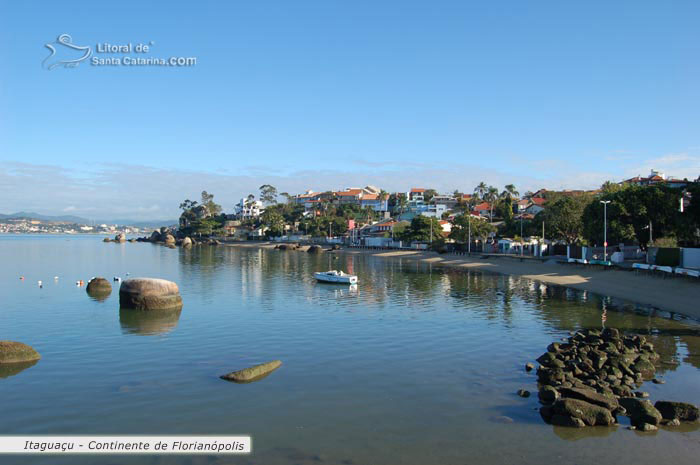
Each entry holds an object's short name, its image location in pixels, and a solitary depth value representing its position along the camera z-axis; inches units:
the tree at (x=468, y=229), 4343.0
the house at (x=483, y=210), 6077.8
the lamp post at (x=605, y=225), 2363.4
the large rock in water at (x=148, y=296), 1414.9
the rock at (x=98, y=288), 1787.6
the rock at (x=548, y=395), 680.4
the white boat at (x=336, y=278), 2256.4
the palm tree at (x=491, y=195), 6540.8
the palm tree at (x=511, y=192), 6471.5
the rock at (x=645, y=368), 823.1
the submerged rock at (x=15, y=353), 872.3
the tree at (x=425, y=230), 4860.5
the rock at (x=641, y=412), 614.2
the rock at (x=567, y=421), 610.5
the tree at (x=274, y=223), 7244.1
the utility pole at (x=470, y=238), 4212.4
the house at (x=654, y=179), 4984.7
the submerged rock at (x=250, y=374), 781.3
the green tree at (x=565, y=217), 3304.6
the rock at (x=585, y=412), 617.6
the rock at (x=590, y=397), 646.5
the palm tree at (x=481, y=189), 7114.7
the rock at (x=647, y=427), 599.2
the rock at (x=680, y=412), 626.8
